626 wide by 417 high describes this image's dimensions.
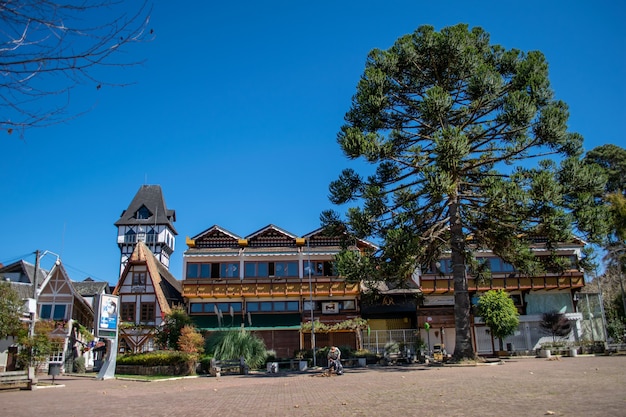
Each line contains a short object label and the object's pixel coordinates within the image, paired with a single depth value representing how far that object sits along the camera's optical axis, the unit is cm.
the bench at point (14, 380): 1980
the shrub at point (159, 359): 2783
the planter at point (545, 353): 3036
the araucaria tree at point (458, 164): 2388
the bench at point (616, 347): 3075
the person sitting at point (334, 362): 2242
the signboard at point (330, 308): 4038
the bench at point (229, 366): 2730
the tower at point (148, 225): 7200
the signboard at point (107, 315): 2728
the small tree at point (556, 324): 3750
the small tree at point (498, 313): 2825
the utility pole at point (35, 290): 3281
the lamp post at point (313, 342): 3003
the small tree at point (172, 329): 3406
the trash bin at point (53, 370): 2558
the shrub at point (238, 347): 3000
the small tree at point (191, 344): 2812
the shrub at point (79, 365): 3819
